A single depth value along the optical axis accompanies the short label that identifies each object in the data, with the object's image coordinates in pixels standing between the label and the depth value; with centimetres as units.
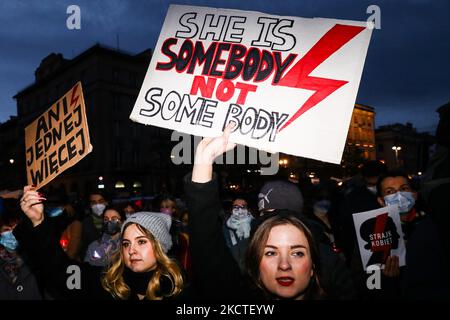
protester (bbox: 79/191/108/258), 538
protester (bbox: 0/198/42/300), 332
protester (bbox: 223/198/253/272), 462
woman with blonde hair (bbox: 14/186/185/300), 253
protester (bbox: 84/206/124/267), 427
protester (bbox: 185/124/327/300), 184
